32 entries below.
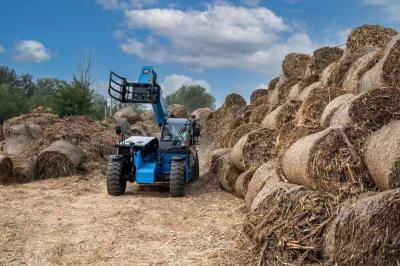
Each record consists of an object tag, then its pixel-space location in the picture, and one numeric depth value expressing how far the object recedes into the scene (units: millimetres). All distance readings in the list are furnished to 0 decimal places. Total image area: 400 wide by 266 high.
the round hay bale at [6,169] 14062
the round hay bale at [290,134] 8817
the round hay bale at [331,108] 8523
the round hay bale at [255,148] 11141
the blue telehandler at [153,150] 12289
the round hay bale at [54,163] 15648
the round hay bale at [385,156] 5715
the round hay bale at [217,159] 14366
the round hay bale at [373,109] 7551
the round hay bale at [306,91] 12008
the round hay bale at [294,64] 16172
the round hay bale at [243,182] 10969
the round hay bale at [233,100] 25203
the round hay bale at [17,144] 18594
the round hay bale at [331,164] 6844
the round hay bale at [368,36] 12117
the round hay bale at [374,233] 5074
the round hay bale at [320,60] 13234
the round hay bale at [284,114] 11633
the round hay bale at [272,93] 16044
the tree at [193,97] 82625
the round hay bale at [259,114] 15141
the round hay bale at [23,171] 14805
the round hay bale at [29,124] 21062
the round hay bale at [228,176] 12495
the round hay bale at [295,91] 13298
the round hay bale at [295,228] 6332
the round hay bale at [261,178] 9219
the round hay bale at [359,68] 9758
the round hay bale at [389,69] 8234
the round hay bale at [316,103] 9781
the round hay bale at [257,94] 21789
